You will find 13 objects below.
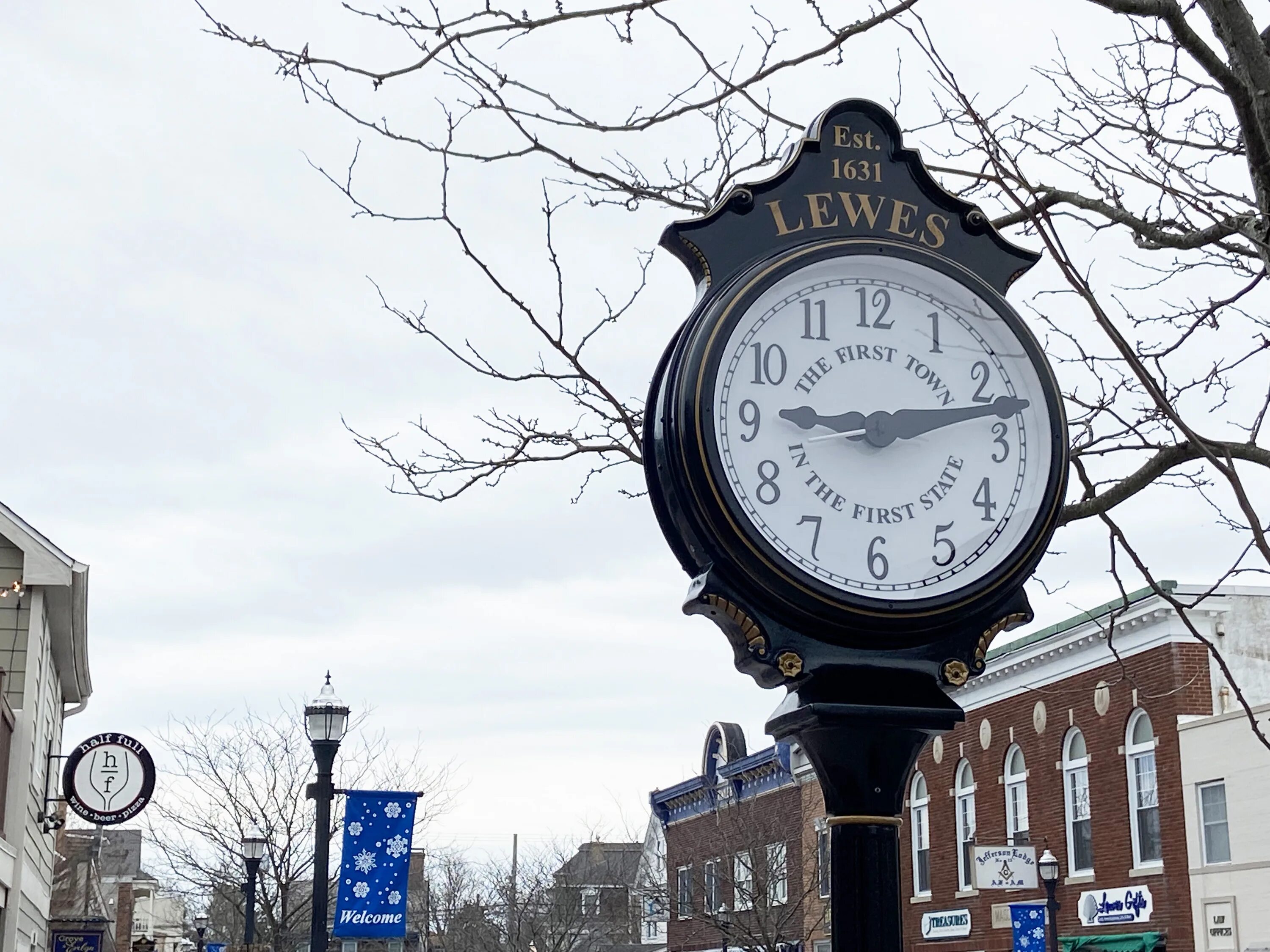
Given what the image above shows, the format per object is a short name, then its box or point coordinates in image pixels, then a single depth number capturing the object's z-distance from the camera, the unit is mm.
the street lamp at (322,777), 12781
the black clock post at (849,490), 2549
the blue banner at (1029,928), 22375
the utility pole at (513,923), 41375
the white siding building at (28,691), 16844
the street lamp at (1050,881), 19750
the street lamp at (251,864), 21500
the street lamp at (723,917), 30344
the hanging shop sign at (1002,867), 22094
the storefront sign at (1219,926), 19875
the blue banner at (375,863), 13242
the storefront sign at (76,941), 22391
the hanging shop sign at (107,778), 19297
